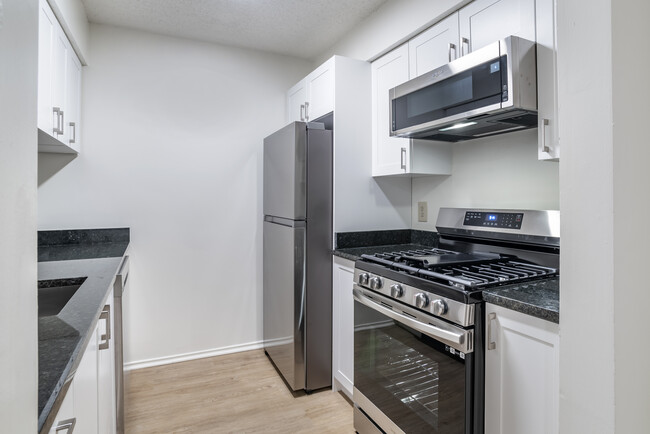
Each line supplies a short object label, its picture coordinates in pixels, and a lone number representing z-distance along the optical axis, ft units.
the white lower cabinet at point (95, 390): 2.59
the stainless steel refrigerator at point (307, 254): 7.62
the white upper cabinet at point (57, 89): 5.50
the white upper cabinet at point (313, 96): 8.02
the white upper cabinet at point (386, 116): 7.19
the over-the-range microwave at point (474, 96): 4.71
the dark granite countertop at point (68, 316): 2.10
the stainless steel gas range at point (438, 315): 4.23
